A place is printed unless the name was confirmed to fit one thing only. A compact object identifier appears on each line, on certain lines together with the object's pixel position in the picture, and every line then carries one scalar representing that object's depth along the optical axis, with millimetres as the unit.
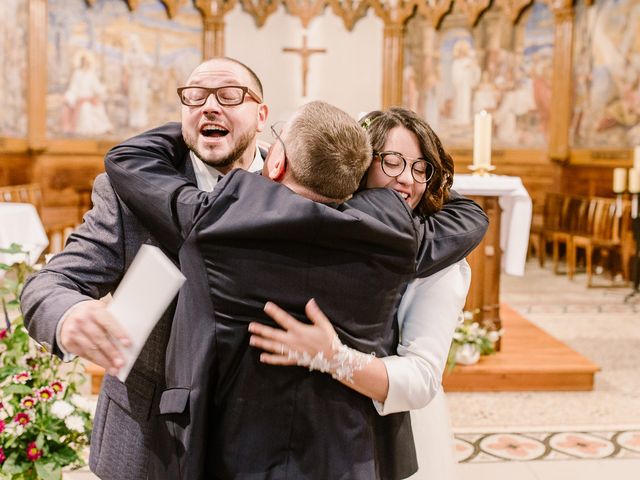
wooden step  4848
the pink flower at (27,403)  2611
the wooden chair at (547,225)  10367
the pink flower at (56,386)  2680
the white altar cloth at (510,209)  4379
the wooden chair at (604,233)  8859
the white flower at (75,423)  2578
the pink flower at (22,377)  2641
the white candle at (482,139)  4844
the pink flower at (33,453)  2551
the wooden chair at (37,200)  8273
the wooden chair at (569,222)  9711
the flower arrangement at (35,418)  2572
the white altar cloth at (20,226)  6582
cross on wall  12047
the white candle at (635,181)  7531
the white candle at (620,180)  8109
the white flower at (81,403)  2754
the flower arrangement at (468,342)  4766
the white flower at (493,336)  5027
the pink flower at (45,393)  2615
